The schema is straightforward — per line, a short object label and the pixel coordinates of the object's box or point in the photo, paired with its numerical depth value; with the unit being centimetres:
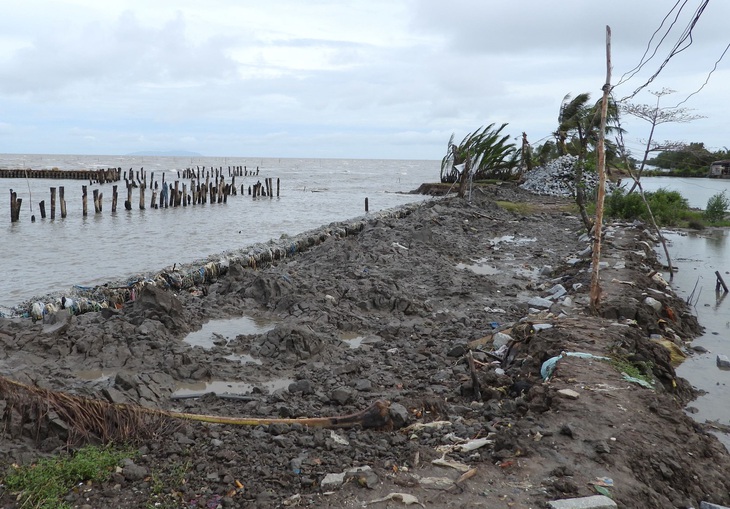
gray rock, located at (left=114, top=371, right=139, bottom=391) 501
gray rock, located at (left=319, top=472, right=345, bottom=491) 332
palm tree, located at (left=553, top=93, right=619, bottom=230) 2781
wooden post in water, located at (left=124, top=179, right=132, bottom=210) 2539
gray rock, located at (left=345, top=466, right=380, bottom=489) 330
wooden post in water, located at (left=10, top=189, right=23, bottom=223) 2022
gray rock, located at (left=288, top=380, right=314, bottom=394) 515
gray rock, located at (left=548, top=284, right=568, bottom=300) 873
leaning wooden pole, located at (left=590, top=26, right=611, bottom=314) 694
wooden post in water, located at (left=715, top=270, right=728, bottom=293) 936
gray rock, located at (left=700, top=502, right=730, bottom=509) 324
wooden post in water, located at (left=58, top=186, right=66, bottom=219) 2189
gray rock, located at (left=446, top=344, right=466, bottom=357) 618
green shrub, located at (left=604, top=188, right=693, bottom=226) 1803
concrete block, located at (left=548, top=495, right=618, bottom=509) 299
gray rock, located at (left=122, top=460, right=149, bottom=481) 346
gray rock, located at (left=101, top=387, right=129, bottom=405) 461
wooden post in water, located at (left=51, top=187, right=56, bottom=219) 2139
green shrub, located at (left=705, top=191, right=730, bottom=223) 1922
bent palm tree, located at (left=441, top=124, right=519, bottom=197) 2512
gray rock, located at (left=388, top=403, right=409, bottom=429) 430
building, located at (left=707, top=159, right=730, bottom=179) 3975
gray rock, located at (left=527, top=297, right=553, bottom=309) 824
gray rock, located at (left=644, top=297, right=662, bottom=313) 761
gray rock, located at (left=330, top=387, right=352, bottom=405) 489
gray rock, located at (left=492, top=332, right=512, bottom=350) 621
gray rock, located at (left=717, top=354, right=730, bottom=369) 620
